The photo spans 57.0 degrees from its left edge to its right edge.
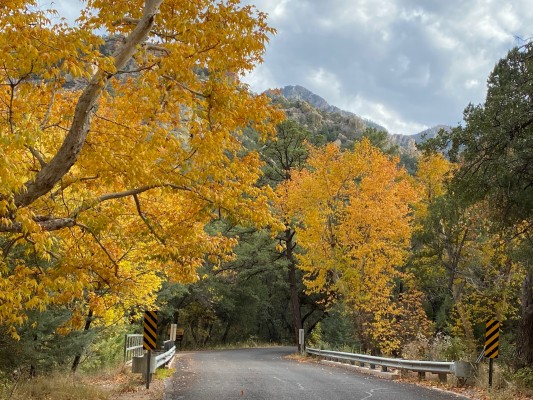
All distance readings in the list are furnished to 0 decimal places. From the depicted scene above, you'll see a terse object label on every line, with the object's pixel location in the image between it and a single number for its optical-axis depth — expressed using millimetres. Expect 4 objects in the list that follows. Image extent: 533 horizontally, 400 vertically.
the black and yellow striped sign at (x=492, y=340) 12445
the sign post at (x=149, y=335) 12242
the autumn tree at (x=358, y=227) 23641
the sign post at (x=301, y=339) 28672
